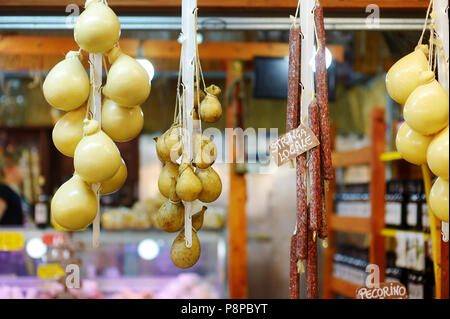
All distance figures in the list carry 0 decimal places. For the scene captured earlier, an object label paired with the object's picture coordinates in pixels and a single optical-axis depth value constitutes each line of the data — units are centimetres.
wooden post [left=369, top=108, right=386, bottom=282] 413
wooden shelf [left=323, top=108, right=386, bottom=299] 414
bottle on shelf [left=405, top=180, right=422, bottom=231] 370
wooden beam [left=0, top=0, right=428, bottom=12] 208
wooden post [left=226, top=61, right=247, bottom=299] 433
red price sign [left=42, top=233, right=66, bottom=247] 392
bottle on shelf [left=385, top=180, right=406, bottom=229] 393
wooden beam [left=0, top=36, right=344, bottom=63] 408
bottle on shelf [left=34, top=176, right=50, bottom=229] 461
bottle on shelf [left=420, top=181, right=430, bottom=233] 349
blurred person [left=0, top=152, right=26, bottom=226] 525
